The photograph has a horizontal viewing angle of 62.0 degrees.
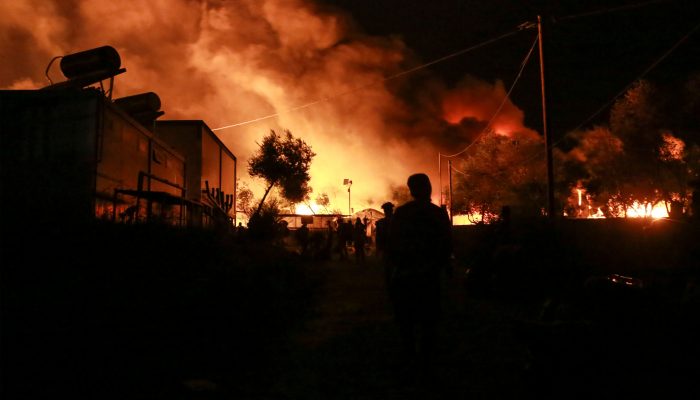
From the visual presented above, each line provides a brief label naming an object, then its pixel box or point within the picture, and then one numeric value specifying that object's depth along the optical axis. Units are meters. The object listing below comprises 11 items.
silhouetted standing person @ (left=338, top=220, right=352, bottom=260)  22.00
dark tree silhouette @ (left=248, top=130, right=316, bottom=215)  40.12
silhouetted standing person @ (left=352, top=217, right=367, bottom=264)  19.77
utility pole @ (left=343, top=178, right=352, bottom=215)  64.84
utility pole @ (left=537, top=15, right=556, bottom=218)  15.11
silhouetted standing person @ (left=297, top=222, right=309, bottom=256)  20.89
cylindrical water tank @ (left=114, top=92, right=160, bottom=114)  15.62
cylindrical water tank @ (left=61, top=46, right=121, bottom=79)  12.23
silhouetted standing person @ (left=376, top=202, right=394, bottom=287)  8.53
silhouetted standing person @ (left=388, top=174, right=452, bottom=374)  4.75
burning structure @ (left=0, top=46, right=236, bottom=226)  8.66
